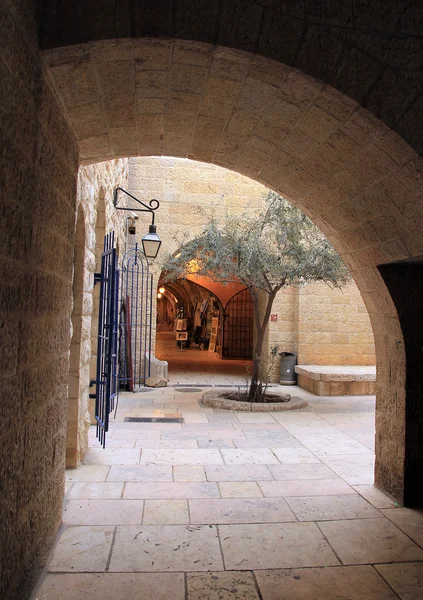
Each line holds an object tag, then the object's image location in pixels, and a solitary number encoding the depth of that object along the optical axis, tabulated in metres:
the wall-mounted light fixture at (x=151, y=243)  6.42
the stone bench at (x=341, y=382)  8.63
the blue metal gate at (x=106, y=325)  3.97
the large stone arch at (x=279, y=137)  2.17
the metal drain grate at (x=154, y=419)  6.17
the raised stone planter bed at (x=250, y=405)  7.11
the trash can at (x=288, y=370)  9.88
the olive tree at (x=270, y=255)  7.39
